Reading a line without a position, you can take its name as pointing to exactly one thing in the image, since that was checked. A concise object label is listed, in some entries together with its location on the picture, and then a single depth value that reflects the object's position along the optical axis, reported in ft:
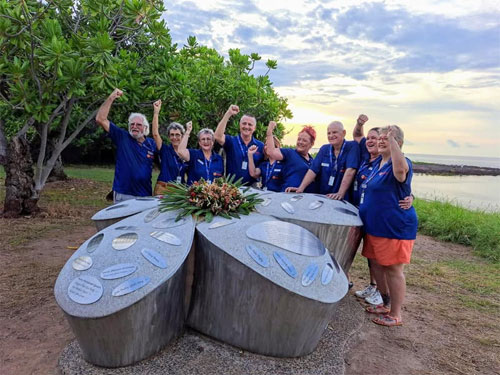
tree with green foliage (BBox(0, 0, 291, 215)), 21.36
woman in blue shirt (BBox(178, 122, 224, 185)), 17.24
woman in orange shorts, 13.33
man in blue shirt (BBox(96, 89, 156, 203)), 17.60
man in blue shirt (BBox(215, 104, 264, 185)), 17.81
